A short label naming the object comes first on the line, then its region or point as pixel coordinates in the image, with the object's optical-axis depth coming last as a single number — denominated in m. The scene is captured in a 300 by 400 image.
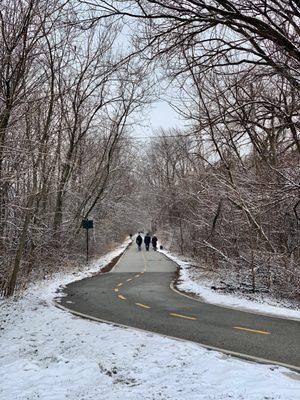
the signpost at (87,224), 28.66
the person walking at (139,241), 44.67
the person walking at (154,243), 46.59
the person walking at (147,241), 44.40
